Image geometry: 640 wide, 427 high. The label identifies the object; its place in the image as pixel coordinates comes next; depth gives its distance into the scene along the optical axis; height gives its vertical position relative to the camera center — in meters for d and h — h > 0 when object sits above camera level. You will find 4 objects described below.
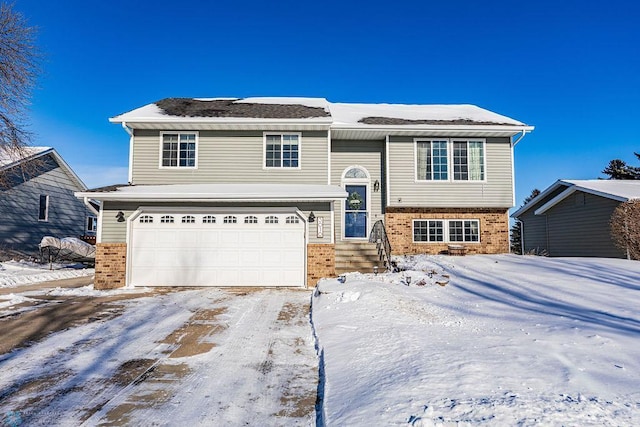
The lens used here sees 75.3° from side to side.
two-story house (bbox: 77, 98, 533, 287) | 11.80 +1.66
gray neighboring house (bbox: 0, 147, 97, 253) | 18.90 +1.94
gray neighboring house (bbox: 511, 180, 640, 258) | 14.84 +0.93
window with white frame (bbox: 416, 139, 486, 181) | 14.88 +2.84
